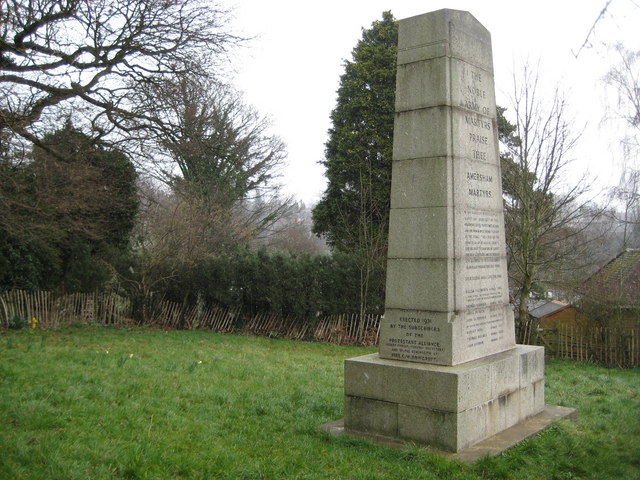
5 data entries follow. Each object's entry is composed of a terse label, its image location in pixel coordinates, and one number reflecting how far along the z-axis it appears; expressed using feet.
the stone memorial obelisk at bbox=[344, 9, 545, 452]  19.25
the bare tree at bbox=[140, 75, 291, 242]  50.31
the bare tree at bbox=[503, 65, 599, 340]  48.75
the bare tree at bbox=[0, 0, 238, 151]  42.46
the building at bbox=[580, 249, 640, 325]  47.78
